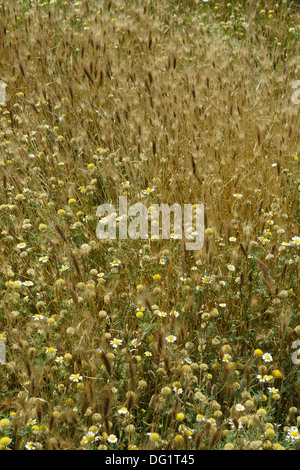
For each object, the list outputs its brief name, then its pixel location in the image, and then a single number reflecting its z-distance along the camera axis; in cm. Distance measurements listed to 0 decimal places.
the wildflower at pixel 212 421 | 180
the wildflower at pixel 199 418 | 186
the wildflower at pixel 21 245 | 256
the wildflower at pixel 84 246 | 254
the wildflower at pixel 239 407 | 192
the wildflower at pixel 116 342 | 213
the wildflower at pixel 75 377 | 200
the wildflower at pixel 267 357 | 213
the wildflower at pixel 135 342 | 211
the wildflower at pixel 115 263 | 242
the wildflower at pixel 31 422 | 181
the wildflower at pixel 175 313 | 209
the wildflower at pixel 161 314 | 213
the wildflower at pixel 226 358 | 200
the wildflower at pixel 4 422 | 181
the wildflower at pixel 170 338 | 208
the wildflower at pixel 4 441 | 175
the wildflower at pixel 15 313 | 222
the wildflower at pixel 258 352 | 208
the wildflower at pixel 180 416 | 181
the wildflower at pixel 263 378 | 203
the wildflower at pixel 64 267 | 237
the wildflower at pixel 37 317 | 225
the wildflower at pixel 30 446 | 176
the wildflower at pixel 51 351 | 206
